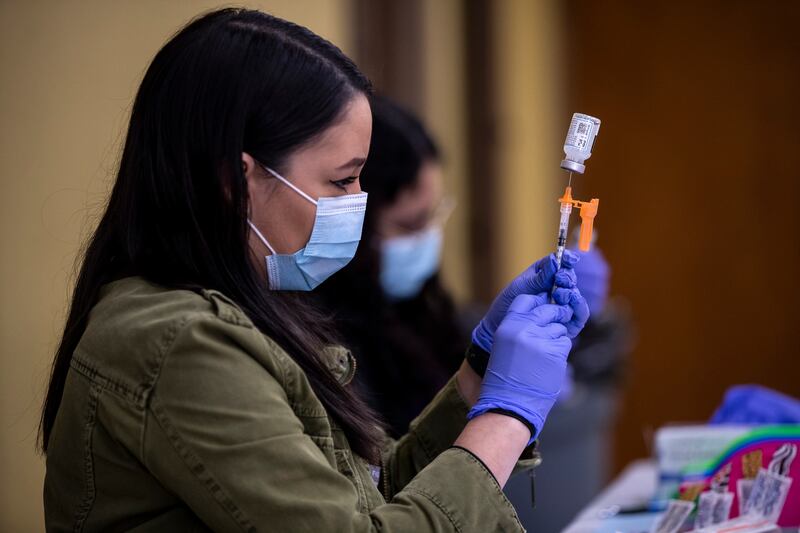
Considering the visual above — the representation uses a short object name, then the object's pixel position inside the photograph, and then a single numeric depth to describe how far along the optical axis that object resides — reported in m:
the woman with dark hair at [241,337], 2.59
